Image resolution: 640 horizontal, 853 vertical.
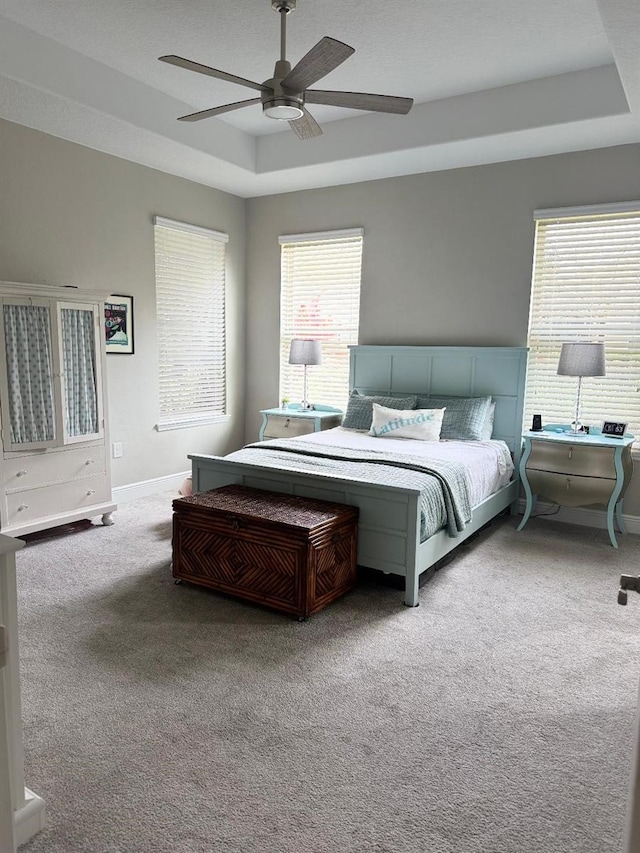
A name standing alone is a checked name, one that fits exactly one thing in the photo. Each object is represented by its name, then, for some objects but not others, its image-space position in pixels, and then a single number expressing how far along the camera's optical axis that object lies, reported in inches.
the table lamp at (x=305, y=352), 216.7
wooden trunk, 113.7
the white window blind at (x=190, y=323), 211.8
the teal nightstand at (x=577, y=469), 161.6
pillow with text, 178.2
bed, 123.3
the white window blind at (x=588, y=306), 174.6
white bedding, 154.9
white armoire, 147.6
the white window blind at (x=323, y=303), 223.6
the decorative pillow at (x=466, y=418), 181.0
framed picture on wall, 190.4
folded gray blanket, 128.0
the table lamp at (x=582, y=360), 164.4
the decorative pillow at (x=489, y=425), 185.7
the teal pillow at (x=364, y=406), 196.3
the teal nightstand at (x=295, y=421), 213.8
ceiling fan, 99.1
